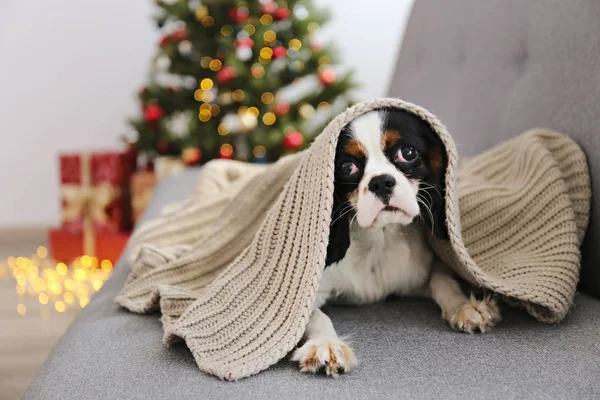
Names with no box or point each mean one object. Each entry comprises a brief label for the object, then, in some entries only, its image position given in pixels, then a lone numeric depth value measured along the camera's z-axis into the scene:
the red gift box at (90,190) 3.36
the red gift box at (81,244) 3.34
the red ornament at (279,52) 3.25
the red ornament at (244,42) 3.19
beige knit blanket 1.04
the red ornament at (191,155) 3.26
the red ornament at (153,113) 3.31
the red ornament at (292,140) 3.18
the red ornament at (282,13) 3.23
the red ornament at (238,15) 3.19
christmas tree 3.24
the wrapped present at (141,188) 3.33
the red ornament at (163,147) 3.39
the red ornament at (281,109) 3.30
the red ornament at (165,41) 3.32
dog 1.10
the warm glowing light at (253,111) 3.31
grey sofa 0.89
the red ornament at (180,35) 3.29
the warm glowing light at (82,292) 2.83
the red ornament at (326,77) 3.30
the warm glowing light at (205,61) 3.34
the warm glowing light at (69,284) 2.95
